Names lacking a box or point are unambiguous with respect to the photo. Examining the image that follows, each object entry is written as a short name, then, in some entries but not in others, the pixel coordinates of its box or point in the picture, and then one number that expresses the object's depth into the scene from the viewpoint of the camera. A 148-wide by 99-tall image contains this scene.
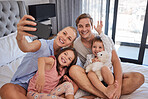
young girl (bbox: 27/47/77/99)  1.09
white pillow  1.77
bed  1.57
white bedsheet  1.37
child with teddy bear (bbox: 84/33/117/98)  1.26
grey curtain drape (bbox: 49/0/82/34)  3.31
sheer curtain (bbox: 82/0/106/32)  3.15
